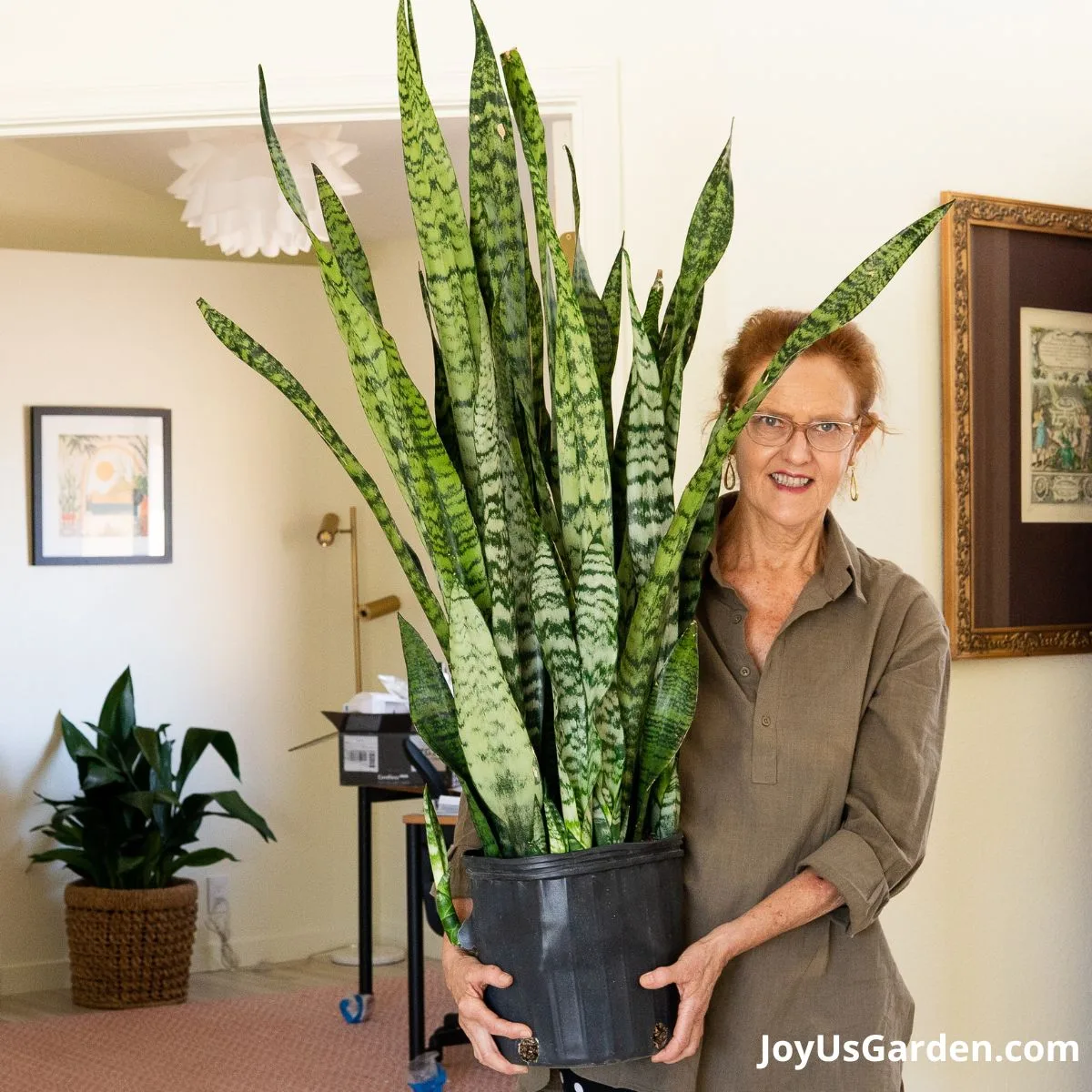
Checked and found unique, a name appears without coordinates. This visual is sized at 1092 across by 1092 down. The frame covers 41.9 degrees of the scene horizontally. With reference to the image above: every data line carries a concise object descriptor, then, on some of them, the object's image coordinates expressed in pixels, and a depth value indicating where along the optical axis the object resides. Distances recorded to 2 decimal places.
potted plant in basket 4.94
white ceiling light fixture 3.49
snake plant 1.33
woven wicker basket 4.93
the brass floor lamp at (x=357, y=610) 5.54
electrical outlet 5.55
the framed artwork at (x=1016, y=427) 2.46
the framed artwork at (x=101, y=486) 5.33
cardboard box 4.11
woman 1.49
